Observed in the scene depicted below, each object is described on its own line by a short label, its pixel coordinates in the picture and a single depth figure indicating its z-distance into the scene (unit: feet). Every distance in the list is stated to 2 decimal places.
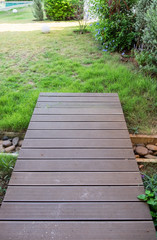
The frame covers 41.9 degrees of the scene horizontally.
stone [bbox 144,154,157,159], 7.93
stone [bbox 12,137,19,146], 8.48
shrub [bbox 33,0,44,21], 34.45
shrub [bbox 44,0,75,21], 31.56
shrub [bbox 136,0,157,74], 11.34
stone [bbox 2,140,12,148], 8.39
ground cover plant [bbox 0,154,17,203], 6.56
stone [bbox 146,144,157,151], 8.28
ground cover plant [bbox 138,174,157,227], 4.79
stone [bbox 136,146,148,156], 8.05
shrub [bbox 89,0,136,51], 15.39
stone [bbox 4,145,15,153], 8.17
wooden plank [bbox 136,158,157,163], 7.54
